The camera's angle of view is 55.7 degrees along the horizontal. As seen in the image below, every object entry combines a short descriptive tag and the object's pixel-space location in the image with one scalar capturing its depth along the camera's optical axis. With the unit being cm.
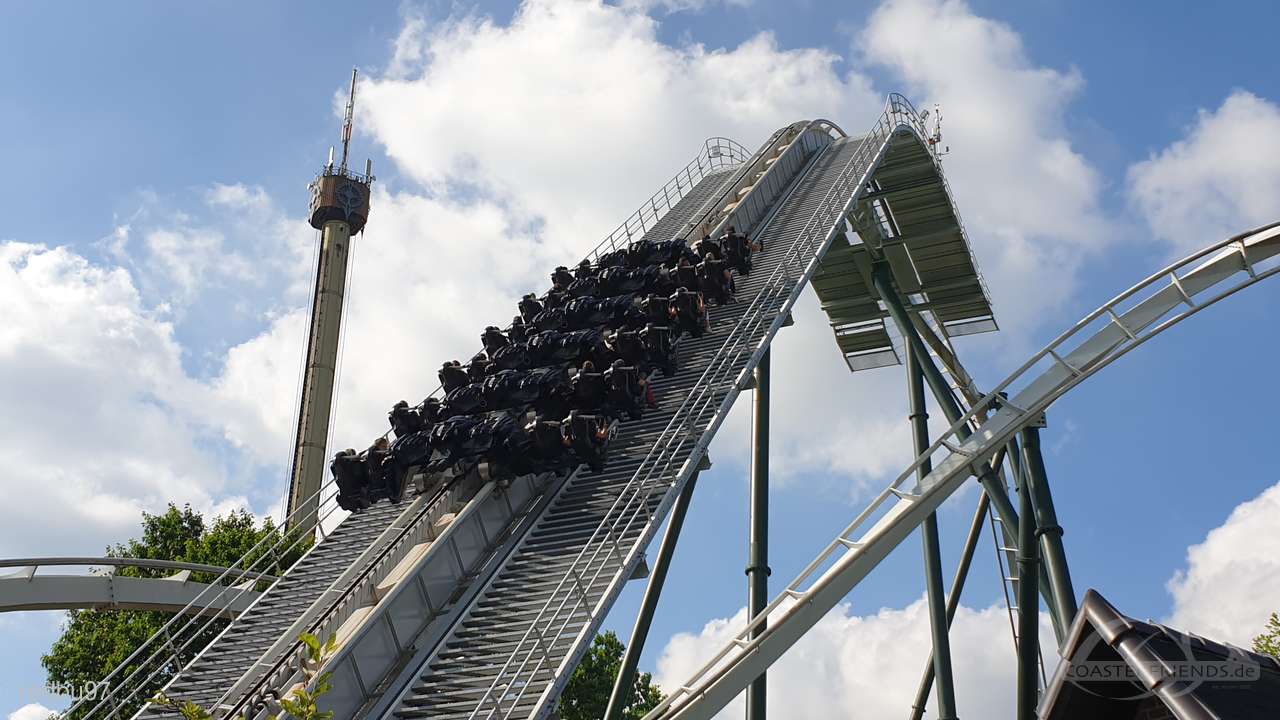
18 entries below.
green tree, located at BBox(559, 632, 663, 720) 3162
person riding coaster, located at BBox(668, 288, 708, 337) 1655
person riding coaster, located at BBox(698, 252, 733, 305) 1762
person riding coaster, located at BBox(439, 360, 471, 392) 1659
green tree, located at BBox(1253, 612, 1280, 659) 2745
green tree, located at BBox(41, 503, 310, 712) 2250
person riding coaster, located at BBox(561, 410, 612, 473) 1357
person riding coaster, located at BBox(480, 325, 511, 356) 1783
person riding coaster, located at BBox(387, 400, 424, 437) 1538
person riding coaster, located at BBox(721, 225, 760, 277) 1861
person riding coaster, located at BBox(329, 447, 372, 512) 1441
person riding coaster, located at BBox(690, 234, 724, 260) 1847
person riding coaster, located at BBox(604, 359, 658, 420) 1432
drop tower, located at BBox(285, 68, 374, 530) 3947
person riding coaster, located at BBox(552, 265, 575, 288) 2002
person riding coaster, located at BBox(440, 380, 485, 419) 1531
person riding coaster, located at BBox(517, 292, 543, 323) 1880
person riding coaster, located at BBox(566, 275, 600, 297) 1872
